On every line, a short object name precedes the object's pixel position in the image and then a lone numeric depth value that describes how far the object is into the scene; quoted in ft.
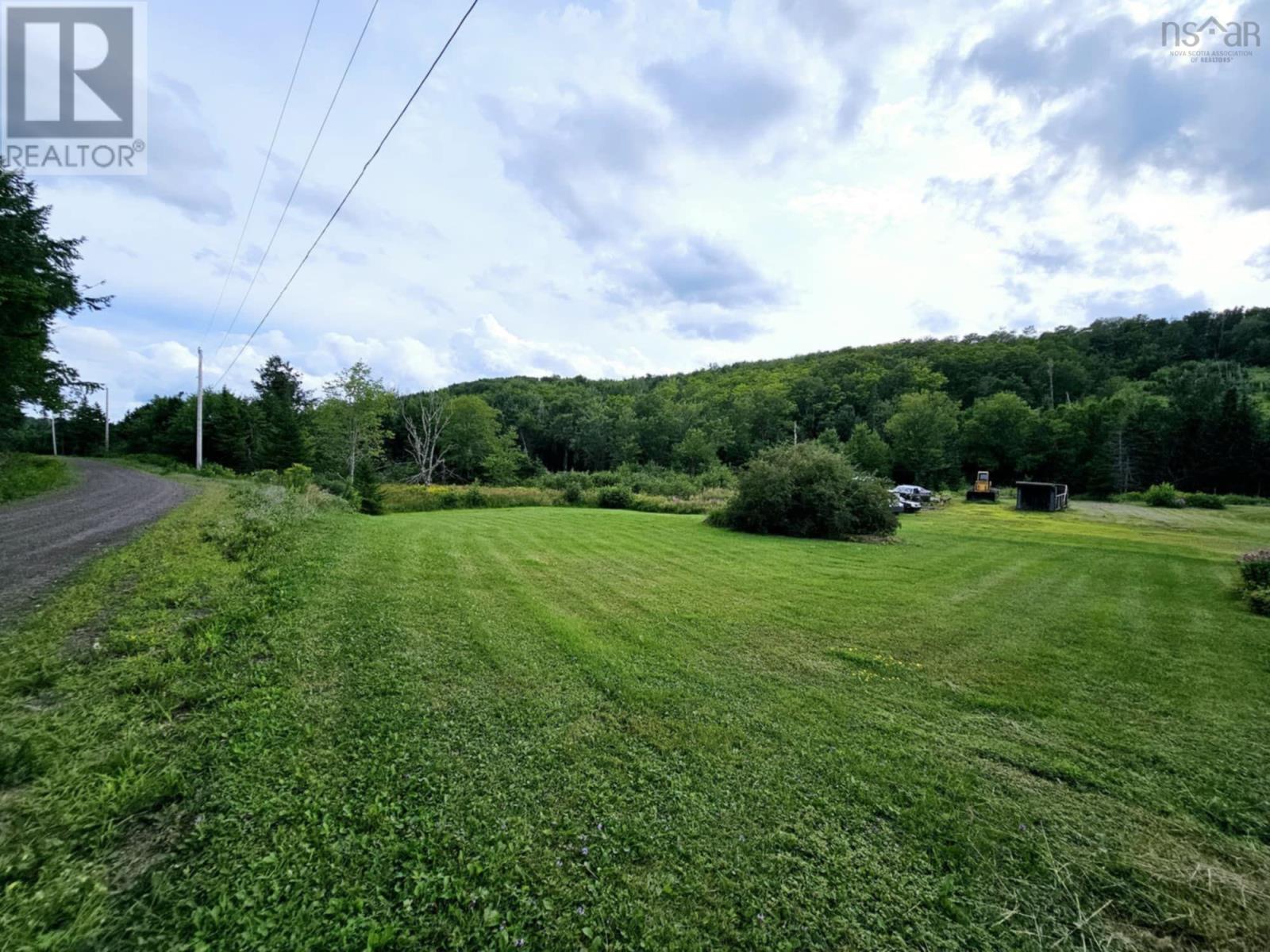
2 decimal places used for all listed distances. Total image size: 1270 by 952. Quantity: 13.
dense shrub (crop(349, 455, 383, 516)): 68.69
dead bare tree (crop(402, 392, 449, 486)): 126.82
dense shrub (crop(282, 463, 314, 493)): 53.44
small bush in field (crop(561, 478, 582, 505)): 94.17
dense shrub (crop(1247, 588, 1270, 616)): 25.05
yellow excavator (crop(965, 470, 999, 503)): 121.80
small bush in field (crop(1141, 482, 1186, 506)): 111.86
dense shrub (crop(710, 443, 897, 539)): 52.26
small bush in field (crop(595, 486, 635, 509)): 92.38
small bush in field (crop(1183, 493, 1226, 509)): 109.29
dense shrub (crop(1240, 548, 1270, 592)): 26.96
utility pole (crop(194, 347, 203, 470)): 88.61
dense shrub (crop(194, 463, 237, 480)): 83.15
